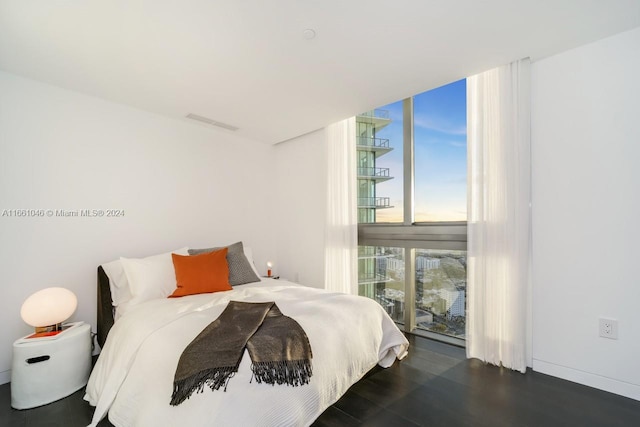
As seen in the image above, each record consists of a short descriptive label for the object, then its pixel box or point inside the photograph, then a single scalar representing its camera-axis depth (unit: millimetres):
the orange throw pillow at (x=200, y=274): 2574
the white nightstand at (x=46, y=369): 1925
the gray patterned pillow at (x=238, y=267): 3018
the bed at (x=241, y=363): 1245
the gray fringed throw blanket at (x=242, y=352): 1298
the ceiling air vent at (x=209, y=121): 3289
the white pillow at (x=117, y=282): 2527
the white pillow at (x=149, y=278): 2451
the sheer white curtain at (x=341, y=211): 3494
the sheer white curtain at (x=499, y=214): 2336
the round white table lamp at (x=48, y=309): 2080
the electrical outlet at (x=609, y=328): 2006
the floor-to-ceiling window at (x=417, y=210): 2965
